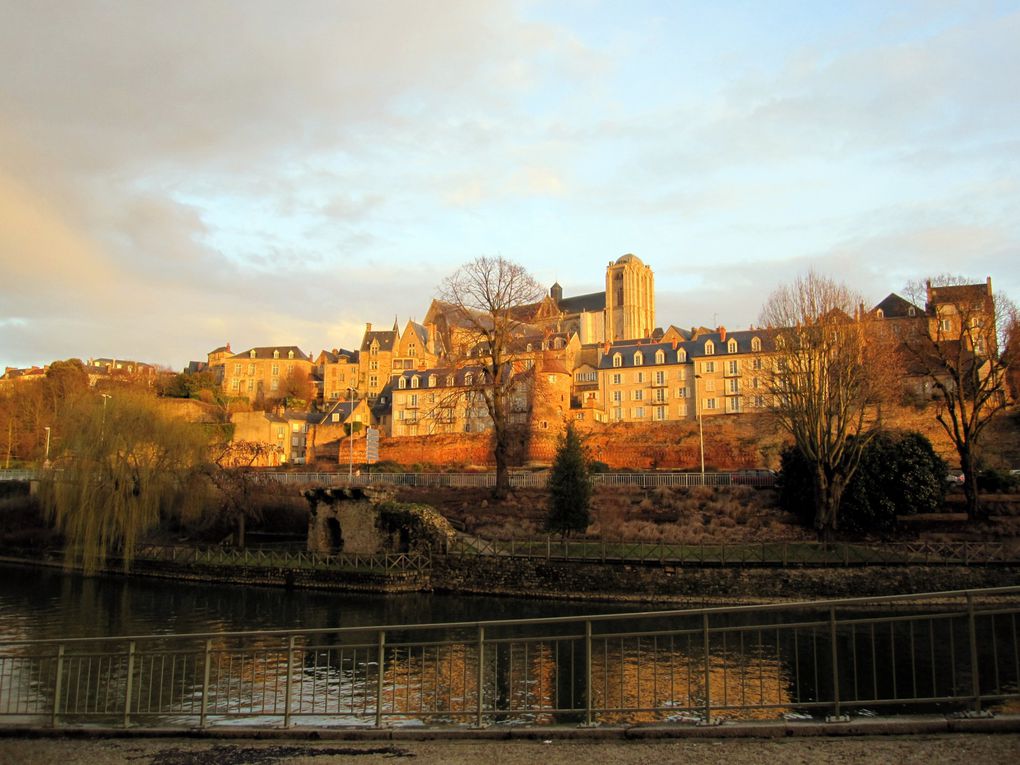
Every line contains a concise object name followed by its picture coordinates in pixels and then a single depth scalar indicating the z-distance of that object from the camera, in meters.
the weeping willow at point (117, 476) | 34.12
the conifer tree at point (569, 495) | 35.19
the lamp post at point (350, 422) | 78.78
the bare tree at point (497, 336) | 40.53
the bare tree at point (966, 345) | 33.38
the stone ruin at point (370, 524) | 32.84
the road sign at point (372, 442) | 57.75
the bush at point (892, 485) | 32.81
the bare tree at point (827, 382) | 32.34
